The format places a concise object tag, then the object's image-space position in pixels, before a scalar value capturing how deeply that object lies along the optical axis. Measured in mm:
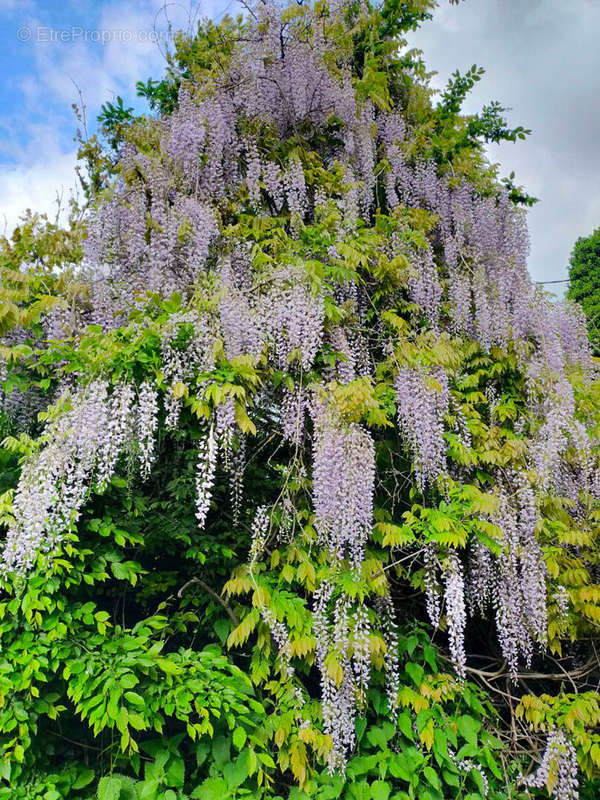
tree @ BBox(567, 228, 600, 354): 14195
